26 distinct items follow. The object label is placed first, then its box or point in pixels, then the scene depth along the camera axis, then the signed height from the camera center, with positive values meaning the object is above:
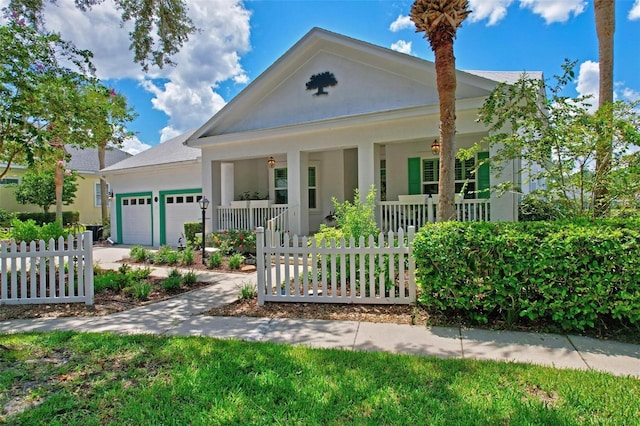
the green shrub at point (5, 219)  20.20 +0.02
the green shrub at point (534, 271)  4.24 -0.74
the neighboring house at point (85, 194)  22.56 +1.65
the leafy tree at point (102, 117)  7.72 +2.28
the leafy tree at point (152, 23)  9.08 +4.90
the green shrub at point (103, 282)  7.20 -1.28
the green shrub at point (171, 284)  7.34 -1.34
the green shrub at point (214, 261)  9.84 -1.21
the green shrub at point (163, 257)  10.65 -1.18
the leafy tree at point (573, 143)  5.21 +1.03
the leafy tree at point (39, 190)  21.09 +1.66
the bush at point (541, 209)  6.05 +0.05
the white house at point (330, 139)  9.59 +2.25
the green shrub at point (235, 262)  9.62 -1.22
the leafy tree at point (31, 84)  6.34 +2.47
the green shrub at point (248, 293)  6.38 -1.35
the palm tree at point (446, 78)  5.94 +2.20
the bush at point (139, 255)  11.44 -1.18
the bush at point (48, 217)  21.61 +0.12
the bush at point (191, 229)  13.94 -0.48
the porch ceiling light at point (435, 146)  10.18 +1.84
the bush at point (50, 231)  8.92 -0.31
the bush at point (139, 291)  6.72 -1.37
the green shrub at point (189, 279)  7.80 -1.32
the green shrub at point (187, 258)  10.49 -1.18
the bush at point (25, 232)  8.82 -0.31
